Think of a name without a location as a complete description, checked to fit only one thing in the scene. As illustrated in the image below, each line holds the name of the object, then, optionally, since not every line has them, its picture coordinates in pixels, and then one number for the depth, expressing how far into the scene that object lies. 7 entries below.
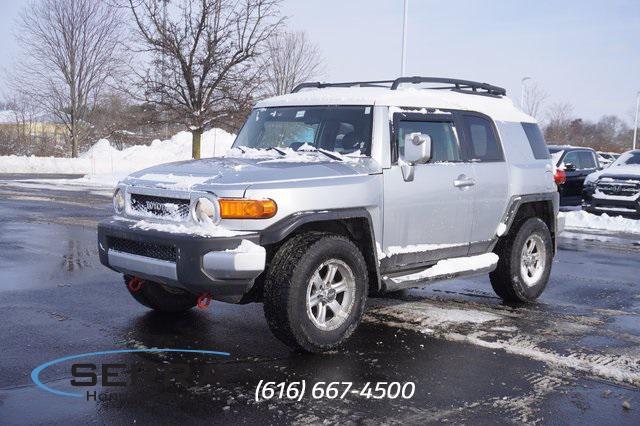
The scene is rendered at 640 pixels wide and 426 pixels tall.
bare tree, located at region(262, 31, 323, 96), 35.00
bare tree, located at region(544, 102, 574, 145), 54.38
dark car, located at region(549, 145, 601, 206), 17.03
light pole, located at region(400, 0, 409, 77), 24.61
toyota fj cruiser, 4.64
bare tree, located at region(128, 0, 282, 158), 23.77
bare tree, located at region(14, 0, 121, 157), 34.62
